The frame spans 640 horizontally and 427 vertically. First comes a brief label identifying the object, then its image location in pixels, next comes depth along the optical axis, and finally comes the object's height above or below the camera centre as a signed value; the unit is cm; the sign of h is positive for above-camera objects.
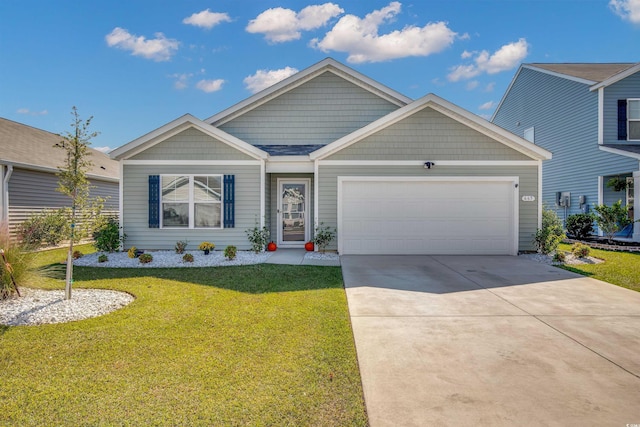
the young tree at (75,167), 509 +63
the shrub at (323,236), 1005 -72
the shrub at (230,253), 901 -109
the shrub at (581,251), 924 -104
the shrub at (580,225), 1373 -55
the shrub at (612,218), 1160 -22
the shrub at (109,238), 990 -79
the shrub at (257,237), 997 -77
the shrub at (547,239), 985 -77
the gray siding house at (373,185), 1003 +74
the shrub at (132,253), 930 -113
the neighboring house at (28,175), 1074 +124
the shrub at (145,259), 845 -117
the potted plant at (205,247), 977 -103
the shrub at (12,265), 518 -84
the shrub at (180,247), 988 -104
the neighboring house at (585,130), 1352 +349
